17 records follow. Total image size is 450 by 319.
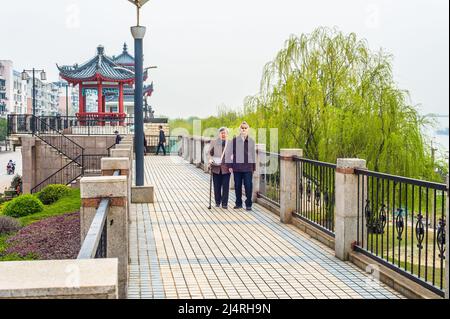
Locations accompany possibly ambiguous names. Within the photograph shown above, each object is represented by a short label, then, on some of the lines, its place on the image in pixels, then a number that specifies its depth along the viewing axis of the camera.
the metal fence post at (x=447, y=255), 5.00
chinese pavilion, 40.53
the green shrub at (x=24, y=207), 19.67
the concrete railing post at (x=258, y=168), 13.33
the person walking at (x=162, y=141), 35.16
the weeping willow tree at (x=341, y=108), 15.21
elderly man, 12.00
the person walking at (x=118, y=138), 30.47
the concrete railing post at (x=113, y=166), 9.09
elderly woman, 12.52
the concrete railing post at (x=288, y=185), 10.71
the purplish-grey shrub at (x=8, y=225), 16.59
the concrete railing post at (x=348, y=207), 7.83
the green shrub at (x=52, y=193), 22.66
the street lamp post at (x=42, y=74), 40.85
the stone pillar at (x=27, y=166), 29.19
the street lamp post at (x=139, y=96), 13.85
